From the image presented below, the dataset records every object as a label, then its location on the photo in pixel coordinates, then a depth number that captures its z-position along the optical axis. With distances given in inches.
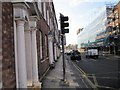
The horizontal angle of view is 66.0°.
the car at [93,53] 754.6
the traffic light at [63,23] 192.3
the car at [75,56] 698.3
